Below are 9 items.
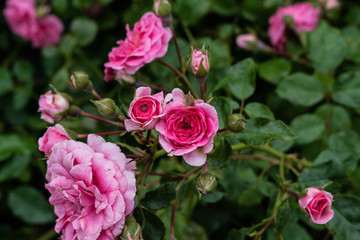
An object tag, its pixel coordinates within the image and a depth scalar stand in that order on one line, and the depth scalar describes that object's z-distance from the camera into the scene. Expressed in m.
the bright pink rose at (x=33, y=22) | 1.01
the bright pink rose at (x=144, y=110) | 0.59
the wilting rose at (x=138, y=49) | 0.66
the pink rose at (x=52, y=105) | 0.65
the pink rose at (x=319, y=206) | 0.61
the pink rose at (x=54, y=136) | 0.62
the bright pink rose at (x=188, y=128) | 0.59
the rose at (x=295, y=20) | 0.86
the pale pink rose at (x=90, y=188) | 0.58
